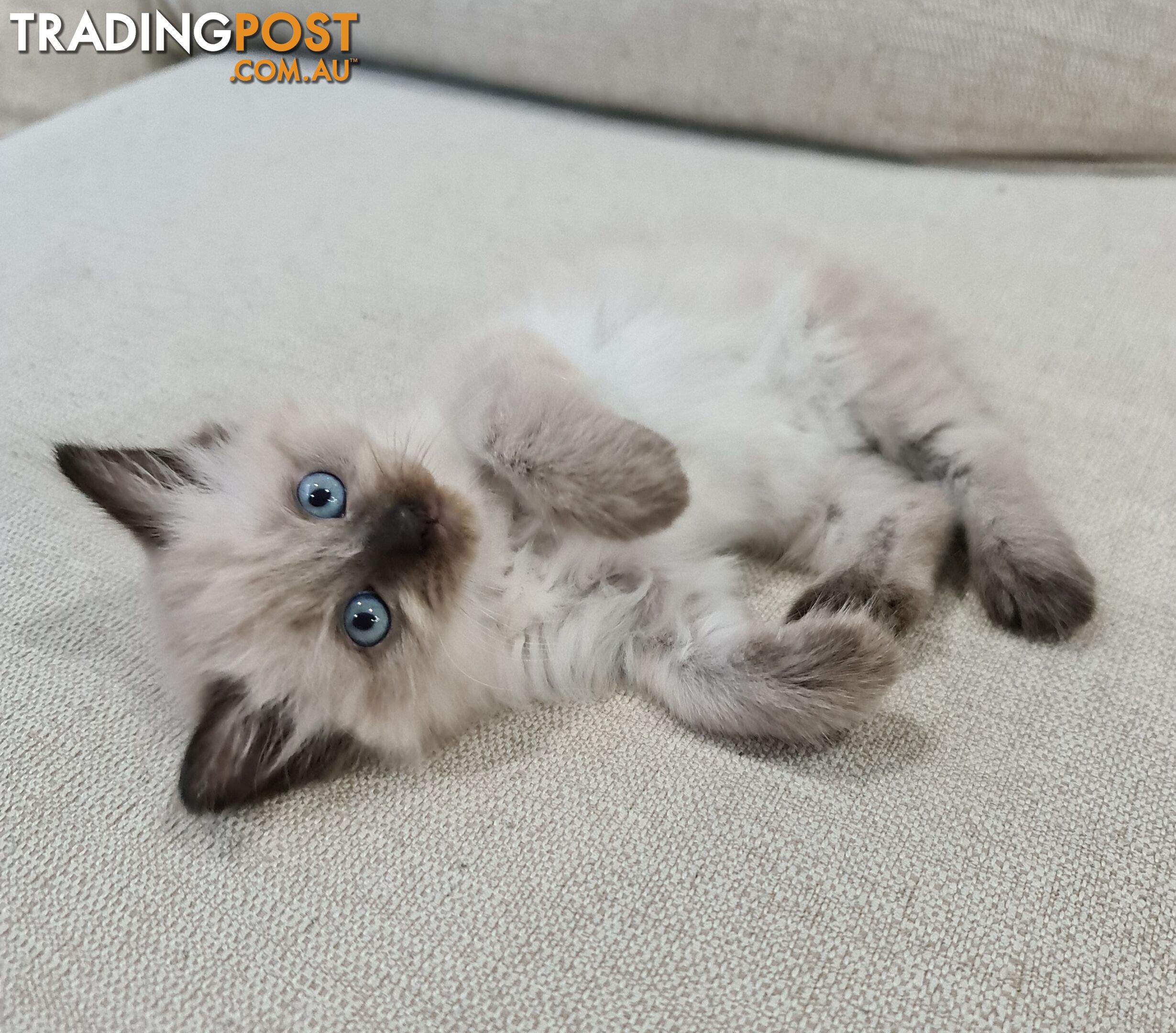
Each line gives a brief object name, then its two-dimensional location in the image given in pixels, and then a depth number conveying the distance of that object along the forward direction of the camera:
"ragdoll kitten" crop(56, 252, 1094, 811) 0.22
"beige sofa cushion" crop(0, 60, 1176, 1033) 0.18
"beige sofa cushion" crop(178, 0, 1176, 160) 0.35
